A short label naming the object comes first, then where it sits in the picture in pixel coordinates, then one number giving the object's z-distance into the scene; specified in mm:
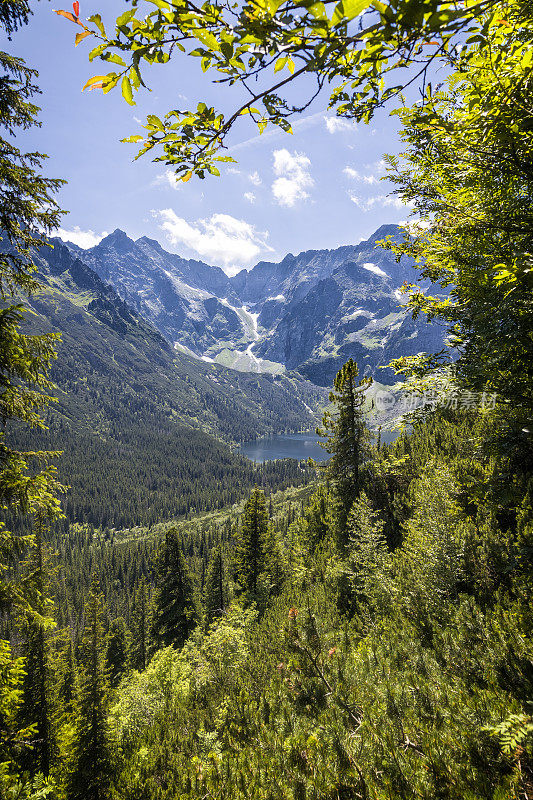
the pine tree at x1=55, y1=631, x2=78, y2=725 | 15269
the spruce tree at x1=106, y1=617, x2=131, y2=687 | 41500
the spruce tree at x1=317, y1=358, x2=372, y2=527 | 17062
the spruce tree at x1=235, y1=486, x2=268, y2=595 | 25594
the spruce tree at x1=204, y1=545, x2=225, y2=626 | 33925
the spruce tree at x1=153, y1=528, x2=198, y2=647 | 28547
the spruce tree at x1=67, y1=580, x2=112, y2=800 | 11961
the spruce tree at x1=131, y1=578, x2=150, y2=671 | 38000
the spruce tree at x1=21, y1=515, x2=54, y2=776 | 13162
